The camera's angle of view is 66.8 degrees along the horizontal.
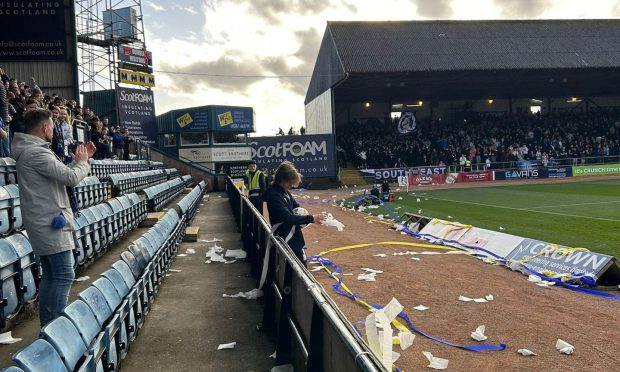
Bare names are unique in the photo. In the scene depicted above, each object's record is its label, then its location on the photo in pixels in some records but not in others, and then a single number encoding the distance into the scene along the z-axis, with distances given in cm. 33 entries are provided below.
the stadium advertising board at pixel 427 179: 3388
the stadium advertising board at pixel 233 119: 3569
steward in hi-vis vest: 1320
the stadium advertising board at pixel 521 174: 3738
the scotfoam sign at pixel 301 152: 3716
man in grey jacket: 398
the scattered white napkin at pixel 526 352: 532
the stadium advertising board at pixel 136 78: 3447
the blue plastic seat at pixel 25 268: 505
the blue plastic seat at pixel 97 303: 383
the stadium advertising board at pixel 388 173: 3634
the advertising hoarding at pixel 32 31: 2244
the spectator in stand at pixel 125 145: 2016
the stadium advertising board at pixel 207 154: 3541
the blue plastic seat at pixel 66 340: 295
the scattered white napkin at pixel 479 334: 581
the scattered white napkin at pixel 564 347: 539
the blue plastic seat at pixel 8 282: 462
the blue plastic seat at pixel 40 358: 257
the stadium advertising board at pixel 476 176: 3609
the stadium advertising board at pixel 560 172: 3772
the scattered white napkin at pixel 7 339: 455
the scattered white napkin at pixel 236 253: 940
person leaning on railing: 566
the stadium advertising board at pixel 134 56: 3534
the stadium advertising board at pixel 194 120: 3556
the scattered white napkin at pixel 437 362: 502
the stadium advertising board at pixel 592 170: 3781
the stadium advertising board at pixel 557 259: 810
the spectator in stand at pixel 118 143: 1903
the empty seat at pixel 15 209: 675
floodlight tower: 3487
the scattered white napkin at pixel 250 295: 670
